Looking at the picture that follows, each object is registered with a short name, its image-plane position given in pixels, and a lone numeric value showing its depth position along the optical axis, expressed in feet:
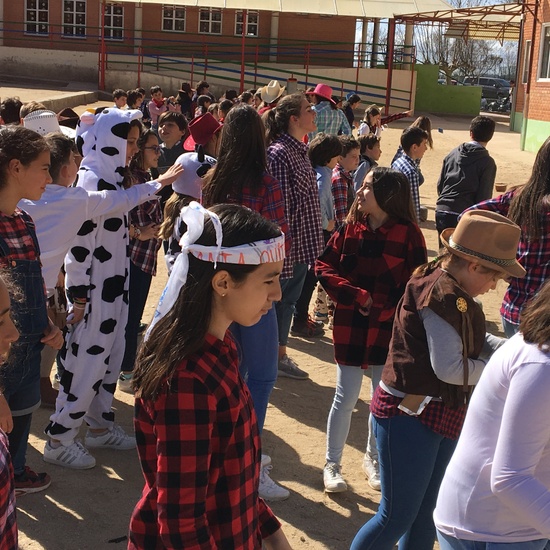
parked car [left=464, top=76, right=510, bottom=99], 146.51
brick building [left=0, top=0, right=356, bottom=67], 110.32
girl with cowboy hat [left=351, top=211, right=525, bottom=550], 9.48
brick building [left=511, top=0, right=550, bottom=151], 79.46
